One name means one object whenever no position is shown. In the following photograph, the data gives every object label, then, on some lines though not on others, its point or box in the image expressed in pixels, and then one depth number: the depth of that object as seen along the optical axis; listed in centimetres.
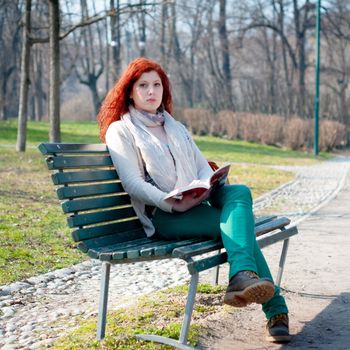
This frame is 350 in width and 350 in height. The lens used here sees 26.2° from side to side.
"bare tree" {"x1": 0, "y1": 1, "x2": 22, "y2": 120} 3981
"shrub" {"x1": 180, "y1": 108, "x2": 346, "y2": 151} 2961
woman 376
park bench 376
